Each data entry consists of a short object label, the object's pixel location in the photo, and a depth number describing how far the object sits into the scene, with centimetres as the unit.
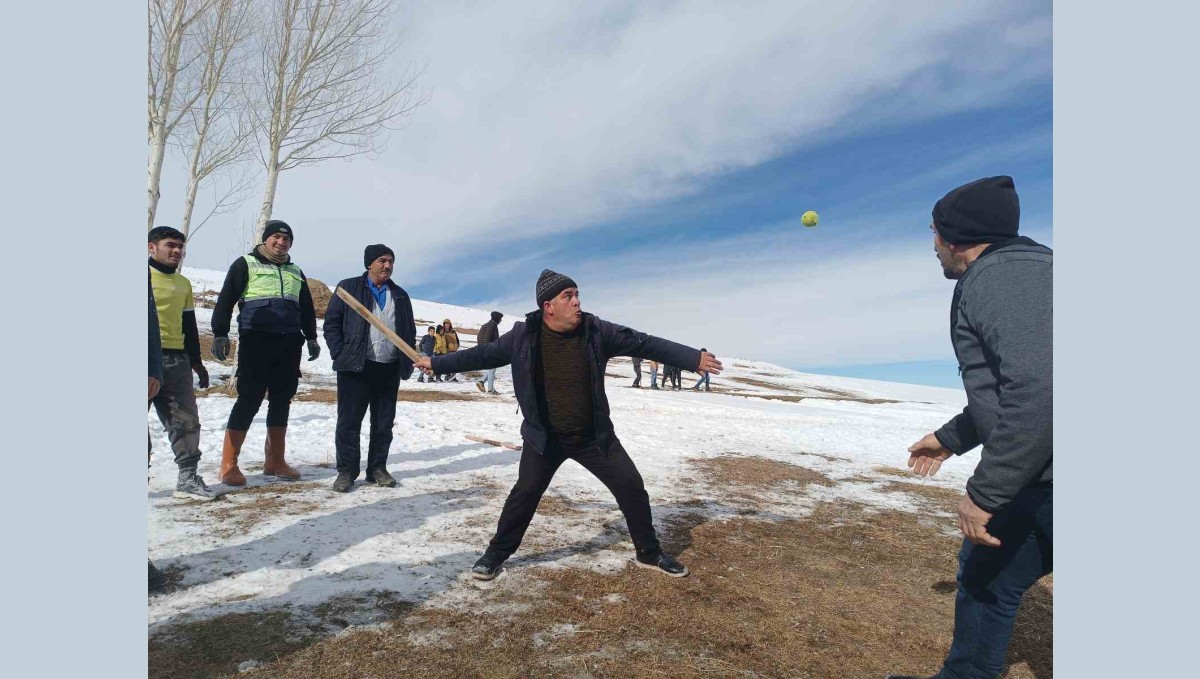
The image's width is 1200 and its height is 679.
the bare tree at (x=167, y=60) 1337
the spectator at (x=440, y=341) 1972
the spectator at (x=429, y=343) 2009
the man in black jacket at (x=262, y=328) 557
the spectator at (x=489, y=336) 1593
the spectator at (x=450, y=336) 1952
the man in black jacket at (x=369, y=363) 570
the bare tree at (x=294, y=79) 1548
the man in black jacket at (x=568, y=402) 393
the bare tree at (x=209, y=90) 1516
